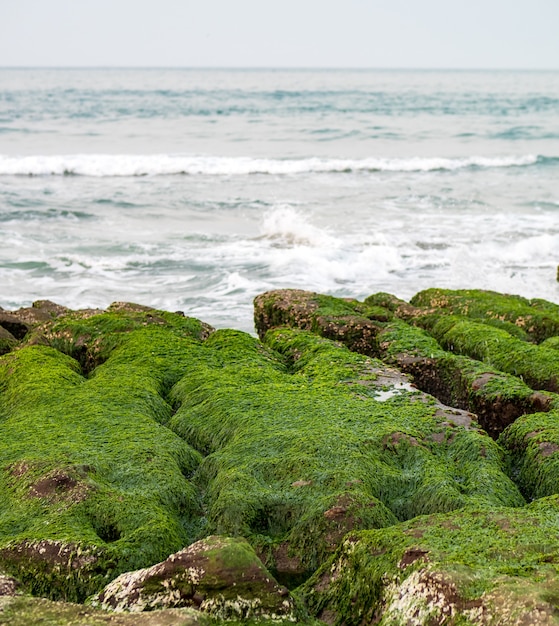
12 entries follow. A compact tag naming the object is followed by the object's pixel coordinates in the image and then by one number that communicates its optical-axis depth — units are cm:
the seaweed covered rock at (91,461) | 438
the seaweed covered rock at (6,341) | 916
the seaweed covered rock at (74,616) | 324
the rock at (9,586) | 386
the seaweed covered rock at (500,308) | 966
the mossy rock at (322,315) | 914
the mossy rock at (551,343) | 858
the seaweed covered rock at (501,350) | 769
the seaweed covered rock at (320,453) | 486
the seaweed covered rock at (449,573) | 338
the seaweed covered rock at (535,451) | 550
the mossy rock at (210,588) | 365
